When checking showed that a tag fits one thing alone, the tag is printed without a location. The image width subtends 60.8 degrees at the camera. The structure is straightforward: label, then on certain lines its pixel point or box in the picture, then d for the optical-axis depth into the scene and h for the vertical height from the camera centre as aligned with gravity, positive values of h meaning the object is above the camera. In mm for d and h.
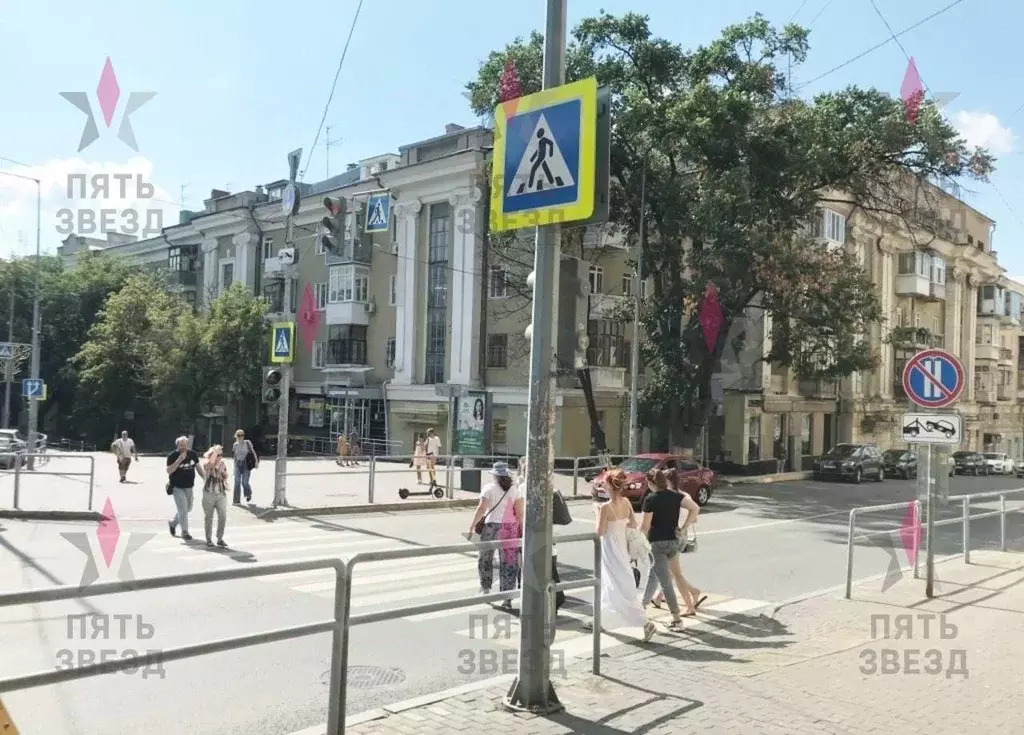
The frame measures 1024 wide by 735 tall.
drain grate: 6473 -2140
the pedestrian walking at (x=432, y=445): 24562 -1387
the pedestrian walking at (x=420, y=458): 22734 -1615
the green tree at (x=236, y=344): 41719 +2276
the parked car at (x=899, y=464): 39812 -2489
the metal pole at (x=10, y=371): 33125 +562
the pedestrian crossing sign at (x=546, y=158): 5656 +1621
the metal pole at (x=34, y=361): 28609 +1044
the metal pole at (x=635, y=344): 27397 +1860
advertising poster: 26672 -833
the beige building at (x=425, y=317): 36438 +3611
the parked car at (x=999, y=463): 49312 -2914
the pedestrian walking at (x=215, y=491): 12977 -1485
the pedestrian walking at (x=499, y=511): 9547 -1234
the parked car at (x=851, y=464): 35656 -2340
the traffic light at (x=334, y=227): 17500 +3357
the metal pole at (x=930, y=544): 10048 -1547
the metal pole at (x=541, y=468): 5719 -454
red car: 18719 -1819
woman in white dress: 7711 -1480
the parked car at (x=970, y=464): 48469 -2944
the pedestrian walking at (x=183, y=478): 13359 -1345
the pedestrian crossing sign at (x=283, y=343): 18219 +1050
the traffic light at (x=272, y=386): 18281 +139
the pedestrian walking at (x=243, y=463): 18234 -1487
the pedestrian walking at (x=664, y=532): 8484 -1269
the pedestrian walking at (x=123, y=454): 23078 -1740
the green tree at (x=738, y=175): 26266 +7469
